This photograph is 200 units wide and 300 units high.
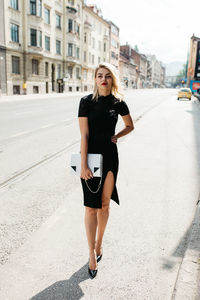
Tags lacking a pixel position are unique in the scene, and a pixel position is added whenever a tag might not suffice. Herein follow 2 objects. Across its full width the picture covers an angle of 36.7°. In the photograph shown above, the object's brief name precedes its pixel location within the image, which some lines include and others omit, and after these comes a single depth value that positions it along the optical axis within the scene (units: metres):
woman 2.62
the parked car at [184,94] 35.19
